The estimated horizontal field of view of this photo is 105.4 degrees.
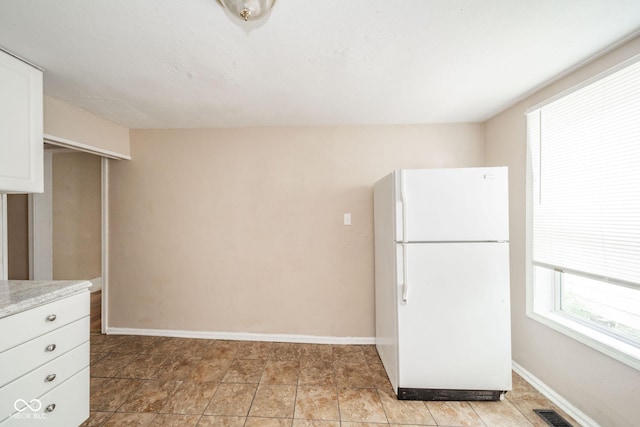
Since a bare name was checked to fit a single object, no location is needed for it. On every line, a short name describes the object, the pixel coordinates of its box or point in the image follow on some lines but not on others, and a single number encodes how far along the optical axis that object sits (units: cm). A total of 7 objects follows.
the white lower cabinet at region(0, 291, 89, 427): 113
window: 135
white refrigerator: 172
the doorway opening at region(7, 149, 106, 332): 317
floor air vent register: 155
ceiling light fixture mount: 101
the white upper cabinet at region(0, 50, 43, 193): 142
